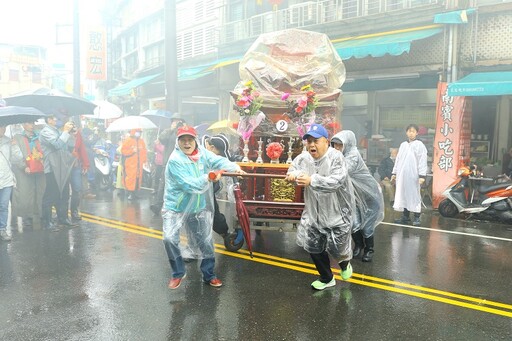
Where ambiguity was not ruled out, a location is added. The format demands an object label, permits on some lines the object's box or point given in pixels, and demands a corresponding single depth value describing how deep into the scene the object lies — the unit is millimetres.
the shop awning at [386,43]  11203
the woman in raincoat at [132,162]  12266
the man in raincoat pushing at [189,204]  4840
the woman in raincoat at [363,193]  5855
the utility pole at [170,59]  14430
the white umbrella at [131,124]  13051
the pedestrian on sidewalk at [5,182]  7402
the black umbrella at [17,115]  7321
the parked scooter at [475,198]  8867
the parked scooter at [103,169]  13570
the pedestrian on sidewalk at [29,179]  8102
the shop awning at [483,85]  9375
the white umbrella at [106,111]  17625
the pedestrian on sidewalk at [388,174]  11188
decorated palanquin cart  6555
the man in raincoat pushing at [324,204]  4617
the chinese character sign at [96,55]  23859
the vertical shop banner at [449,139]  10555
